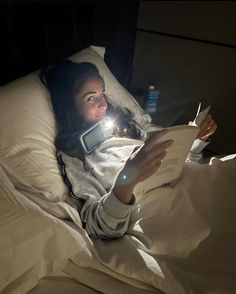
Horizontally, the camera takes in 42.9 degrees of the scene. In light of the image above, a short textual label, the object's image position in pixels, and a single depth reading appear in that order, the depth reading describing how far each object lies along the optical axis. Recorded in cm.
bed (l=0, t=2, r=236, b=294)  79
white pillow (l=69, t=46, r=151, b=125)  143
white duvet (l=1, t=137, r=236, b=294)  83
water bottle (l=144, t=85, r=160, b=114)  181
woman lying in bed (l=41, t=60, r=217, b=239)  87
